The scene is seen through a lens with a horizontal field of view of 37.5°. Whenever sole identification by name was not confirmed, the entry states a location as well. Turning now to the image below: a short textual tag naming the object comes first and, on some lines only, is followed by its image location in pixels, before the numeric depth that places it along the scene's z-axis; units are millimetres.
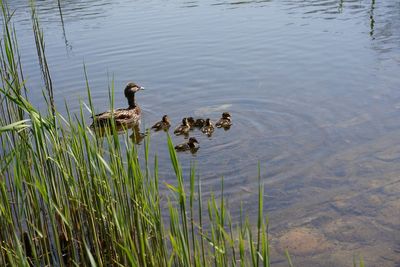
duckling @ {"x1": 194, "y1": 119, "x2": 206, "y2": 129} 8984
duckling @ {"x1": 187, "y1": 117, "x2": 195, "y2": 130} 9078
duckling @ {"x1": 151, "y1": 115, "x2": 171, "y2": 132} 9008
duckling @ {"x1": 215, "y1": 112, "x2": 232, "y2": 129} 8859
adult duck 9852
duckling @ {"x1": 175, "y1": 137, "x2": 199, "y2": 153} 8211
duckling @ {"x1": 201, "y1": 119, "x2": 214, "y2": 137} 8906
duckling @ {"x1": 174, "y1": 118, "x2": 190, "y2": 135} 8938
